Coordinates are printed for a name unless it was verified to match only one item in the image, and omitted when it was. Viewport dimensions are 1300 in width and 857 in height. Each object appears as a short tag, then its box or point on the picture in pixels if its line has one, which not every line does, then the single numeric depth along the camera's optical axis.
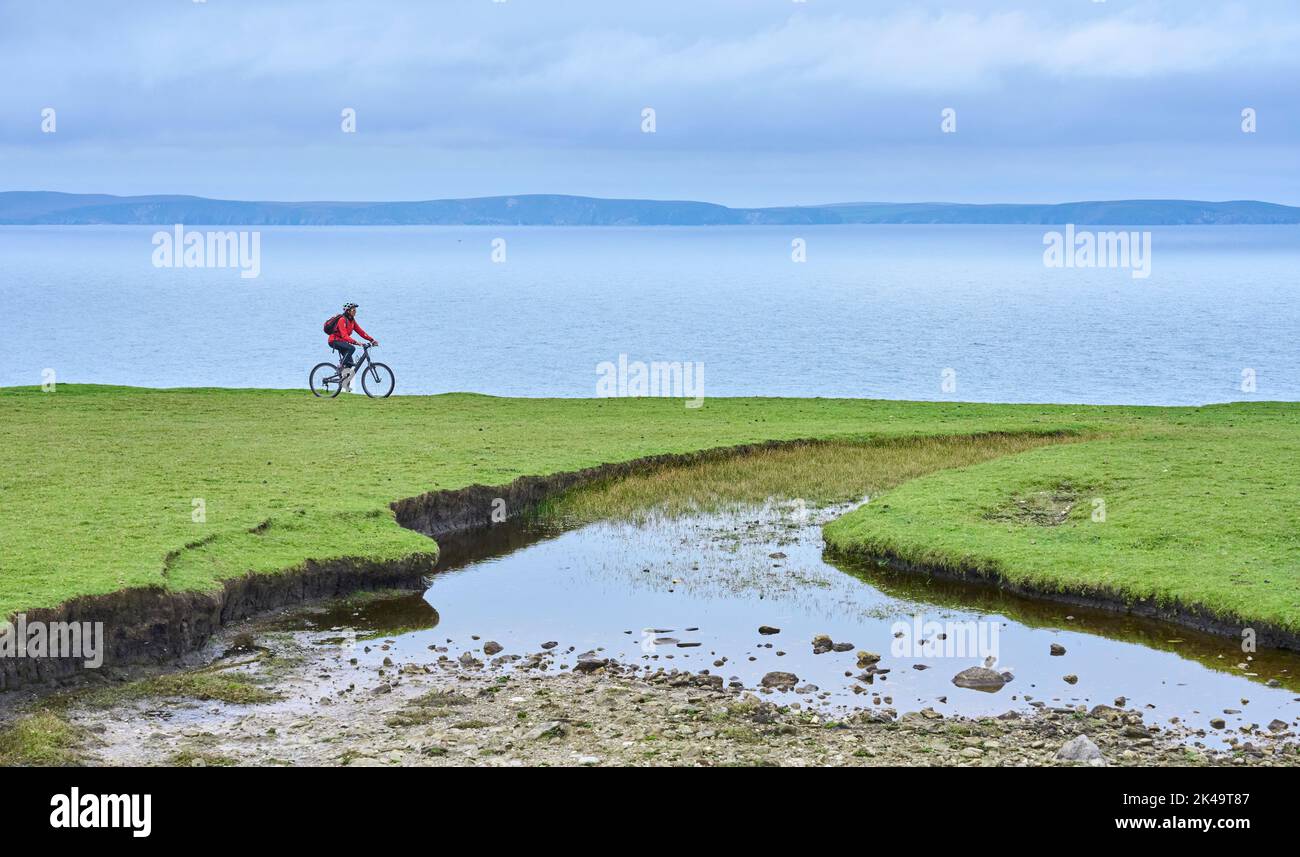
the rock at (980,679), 20.27
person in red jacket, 45.69
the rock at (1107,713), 18.31
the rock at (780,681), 20.08
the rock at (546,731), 17.33
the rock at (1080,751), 16.33
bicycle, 48.72
